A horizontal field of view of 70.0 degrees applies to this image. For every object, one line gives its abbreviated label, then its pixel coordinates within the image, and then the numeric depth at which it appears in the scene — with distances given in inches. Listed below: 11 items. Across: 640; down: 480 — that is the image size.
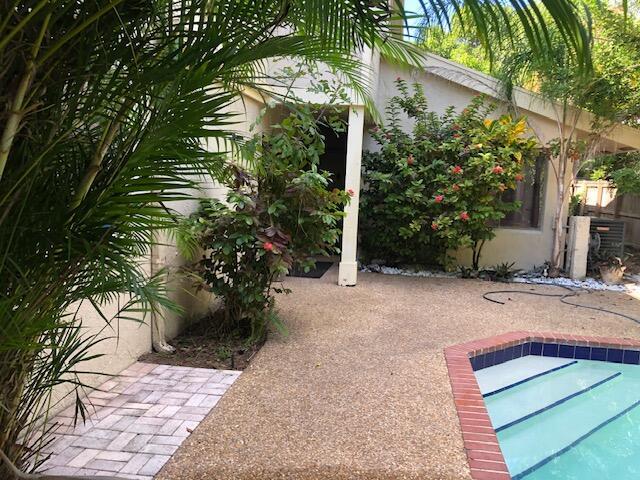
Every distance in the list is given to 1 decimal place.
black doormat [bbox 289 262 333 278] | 319.4
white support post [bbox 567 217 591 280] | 338.6
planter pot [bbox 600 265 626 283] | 333.7
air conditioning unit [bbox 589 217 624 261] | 362.9
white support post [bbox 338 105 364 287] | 280.5
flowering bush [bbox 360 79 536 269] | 304.5
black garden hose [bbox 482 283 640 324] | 248.8
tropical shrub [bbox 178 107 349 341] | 174.1
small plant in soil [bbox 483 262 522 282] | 331.9
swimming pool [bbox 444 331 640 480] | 130.5
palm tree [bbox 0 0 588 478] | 51.3
